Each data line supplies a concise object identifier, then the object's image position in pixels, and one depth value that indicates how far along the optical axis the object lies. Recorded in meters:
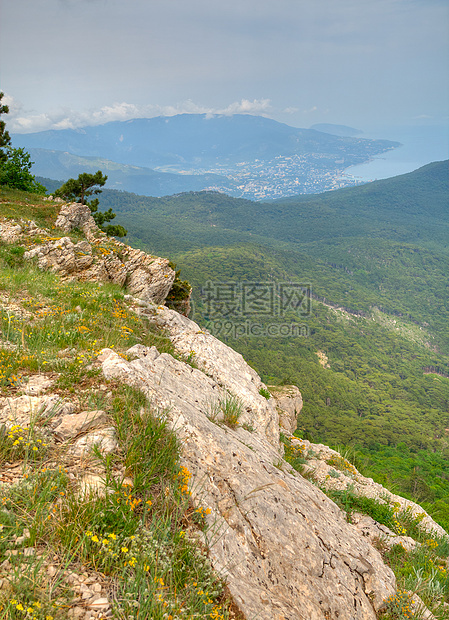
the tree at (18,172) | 23.06
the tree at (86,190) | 21.55
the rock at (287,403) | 14.19
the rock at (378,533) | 6.35
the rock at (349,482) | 8.16
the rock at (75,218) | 15.86
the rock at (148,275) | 14.31
